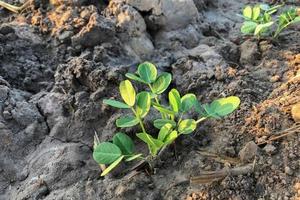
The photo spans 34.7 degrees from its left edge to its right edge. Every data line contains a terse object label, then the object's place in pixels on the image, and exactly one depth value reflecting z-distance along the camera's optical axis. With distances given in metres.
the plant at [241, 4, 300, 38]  0.56
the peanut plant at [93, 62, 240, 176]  0.43
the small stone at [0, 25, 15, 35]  0.59
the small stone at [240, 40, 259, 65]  0.56
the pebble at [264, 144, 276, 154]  0.43
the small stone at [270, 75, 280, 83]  0.52
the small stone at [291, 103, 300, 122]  0.45
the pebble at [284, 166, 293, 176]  0.41
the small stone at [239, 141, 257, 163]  0.43
